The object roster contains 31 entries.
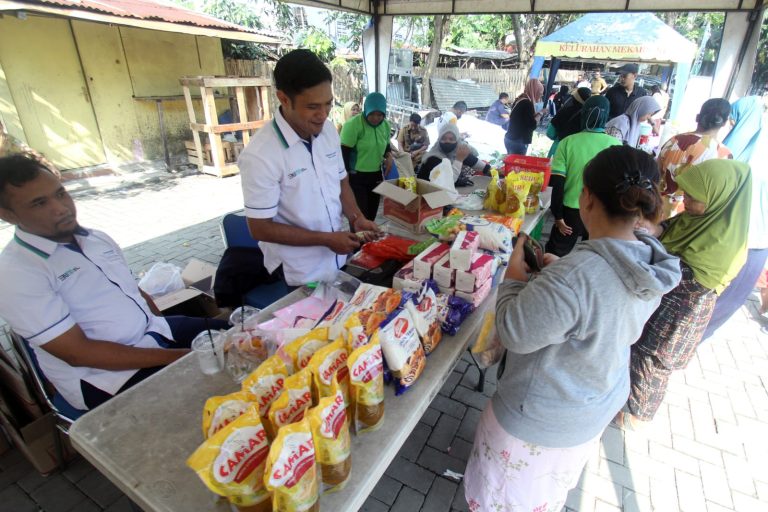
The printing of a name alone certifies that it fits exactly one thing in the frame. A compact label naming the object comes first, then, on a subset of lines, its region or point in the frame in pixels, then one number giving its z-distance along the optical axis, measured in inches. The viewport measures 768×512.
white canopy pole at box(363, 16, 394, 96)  250.4
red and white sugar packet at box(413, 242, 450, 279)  67.5
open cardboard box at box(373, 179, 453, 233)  95.4
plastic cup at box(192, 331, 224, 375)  56.7
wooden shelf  287.3
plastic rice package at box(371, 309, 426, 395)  48.1
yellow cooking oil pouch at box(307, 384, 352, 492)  35.6
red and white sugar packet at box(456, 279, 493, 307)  67.2
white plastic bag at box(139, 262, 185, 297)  119.6
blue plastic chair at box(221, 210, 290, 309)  103.2
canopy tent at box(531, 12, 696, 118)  290.7
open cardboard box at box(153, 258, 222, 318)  112.2
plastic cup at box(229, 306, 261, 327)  67.7
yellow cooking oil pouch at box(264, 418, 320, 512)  31.3
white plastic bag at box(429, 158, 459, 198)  112.3
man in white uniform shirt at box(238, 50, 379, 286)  67.9
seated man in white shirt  58.2
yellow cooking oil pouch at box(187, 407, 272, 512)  31.9
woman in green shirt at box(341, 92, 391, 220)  168.1
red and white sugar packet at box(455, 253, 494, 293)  65.6
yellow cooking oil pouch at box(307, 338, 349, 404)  40.8
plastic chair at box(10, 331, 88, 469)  67.2
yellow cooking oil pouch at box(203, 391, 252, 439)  37.1
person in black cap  233.1
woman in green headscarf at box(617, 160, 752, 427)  76.7
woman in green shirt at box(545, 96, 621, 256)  124.4
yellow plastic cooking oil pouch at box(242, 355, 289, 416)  41.0
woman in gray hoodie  43.8
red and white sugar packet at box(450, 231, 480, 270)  64.9
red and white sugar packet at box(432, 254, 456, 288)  66.3
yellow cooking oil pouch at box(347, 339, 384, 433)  42.0
